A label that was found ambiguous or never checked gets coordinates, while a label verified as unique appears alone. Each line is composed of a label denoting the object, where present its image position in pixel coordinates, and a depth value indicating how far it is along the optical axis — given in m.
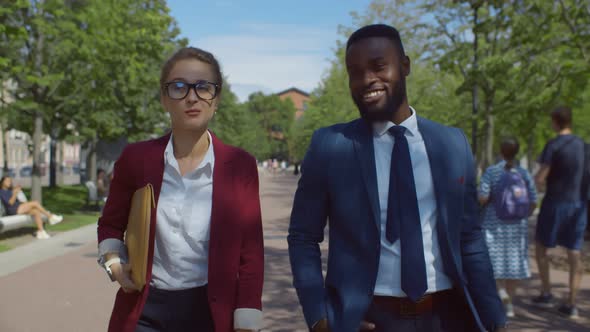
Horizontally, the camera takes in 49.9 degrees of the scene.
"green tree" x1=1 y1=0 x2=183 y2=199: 17.33
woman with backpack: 6.10
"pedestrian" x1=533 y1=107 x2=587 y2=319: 6.22
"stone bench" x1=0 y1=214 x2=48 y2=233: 12.08
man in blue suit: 2.25
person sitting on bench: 13.19
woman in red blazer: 2.57
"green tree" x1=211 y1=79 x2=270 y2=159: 55.09
